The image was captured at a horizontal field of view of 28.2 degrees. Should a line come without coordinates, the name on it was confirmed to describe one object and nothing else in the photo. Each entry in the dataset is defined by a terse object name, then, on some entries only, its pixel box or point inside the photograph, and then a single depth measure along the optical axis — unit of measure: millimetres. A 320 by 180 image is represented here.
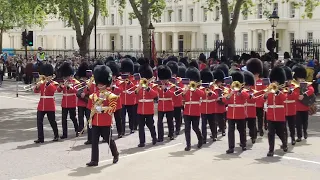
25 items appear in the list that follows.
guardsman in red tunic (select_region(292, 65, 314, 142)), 13211
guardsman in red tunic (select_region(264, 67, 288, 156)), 12081
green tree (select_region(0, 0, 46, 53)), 34062
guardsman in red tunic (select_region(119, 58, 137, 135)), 15031
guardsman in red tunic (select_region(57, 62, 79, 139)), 14414
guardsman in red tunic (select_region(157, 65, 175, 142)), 13672
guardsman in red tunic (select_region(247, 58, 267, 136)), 14180
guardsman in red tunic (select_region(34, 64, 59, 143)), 13742
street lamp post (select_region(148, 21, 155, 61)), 28594
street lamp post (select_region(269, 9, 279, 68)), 22984
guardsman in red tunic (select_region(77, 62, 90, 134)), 14023
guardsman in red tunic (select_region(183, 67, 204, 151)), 12695
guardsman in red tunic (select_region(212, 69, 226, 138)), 13752
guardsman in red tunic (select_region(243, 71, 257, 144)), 12906
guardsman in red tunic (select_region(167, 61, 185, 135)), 14497
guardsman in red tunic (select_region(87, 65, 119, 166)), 11094
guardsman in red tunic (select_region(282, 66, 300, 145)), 12883
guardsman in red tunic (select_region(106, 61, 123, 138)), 14180
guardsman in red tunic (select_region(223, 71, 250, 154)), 12383
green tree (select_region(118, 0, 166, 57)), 31609
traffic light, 32844
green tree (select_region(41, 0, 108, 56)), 33719
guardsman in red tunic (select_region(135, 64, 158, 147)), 13273
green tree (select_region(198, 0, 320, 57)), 28297
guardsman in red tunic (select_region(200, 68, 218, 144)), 13324
